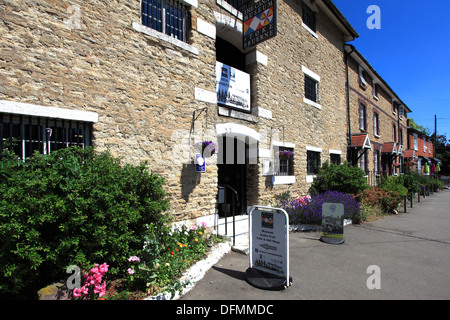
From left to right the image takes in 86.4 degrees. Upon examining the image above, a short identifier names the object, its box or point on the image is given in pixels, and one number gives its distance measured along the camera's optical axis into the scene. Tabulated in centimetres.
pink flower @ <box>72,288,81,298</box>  290
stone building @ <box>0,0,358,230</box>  394
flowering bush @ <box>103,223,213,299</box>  334
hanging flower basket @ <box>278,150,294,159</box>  847
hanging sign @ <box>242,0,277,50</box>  684
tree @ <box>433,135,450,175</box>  3900
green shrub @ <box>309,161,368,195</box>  1009
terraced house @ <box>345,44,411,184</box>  1399
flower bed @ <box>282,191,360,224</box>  735
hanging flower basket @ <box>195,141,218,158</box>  614
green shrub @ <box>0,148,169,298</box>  290
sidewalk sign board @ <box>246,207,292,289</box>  369
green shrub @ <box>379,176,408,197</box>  1096
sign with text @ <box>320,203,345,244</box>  588
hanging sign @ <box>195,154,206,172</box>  593
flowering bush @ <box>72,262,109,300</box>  293
